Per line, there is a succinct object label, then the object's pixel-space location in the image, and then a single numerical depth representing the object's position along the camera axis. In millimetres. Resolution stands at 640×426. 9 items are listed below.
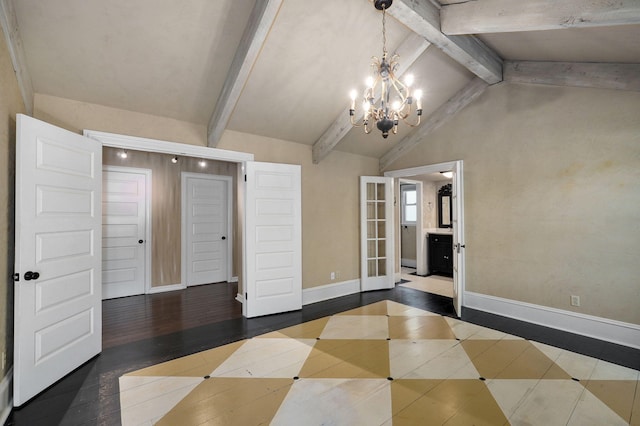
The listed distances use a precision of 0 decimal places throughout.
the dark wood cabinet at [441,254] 6654
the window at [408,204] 8156
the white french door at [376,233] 5539
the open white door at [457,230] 4340
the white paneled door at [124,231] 5160
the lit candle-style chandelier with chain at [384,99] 2402
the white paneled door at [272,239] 4145
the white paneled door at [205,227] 5938
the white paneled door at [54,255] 2281
